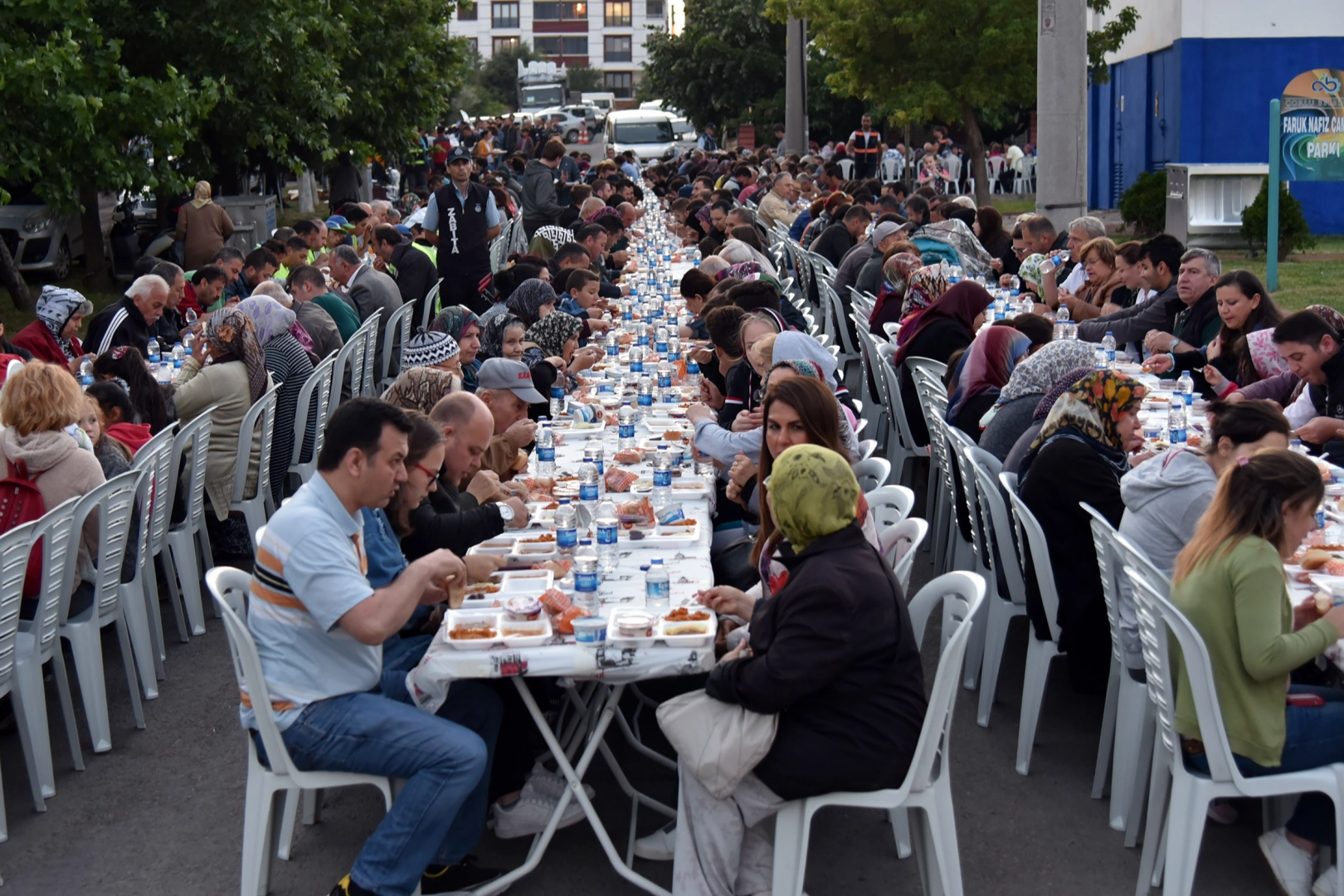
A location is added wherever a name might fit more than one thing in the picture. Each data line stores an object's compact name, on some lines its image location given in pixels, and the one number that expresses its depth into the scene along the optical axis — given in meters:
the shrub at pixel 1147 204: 20.03
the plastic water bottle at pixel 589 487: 5.59
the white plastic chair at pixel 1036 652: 5.06
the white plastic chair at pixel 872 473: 5.73
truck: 67.12
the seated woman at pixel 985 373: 7.02
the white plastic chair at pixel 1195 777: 3.88
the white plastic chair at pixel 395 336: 11.02
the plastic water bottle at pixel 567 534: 4.95
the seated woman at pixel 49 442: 5.61
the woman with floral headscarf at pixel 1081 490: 5.15
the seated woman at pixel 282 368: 8.20
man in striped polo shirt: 3.97
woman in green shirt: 3.89
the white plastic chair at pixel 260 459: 7.21
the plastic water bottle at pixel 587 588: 4.34
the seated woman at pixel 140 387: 7.35
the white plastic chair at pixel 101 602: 5.50
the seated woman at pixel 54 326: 8.85
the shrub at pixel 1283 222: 18.31
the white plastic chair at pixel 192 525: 6.77
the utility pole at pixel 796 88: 31.64
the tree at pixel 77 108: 12.63
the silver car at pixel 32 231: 17.58
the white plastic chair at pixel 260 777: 4.02
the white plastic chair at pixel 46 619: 5.08
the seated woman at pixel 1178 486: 4.64
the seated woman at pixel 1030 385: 6.23
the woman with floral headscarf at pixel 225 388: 7.48
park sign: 21.27
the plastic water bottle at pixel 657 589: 4.41
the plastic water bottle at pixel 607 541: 4.81
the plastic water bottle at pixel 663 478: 5.64
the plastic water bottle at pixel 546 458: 6.27
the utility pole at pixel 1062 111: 14.66
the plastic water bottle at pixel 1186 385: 7.51
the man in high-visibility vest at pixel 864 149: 32.53
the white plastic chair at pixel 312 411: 7.99
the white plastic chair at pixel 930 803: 3.86
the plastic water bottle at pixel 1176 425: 6.51
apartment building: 108.77
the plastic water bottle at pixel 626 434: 6.74
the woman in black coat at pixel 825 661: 3.71
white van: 41.97
